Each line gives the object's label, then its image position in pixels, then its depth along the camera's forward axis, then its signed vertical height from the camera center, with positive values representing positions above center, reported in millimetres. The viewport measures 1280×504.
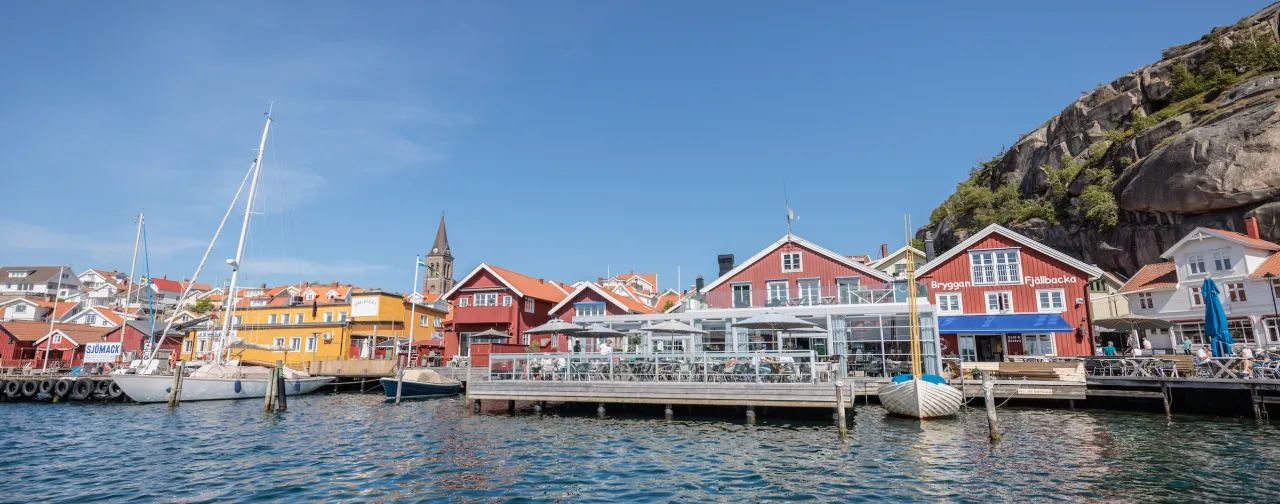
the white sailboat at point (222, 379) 32438 -863
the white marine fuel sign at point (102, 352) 41750 +764
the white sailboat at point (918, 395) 21016 -1301
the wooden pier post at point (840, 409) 18578 -1518
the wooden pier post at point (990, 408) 17373 -1452
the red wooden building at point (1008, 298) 32781 +3063
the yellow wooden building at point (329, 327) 51406 +2836
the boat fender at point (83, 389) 34594 -1346
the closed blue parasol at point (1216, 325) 24125 +1060
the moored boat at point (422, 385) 33750 -1315
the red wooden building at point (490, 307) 46844 +3893
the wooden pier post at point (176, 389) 30172 -1236
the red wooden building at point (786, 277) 33688 +4556
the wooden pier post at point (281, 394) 27983 -1393
